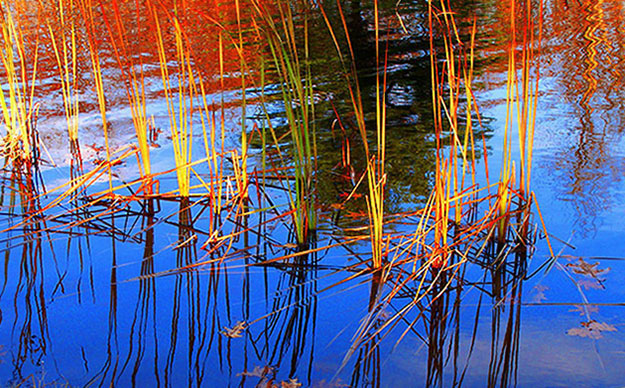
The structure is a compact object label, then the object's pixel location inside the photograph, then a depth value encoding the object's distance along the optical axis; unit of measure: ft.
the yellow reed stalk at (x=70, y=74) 13.09
